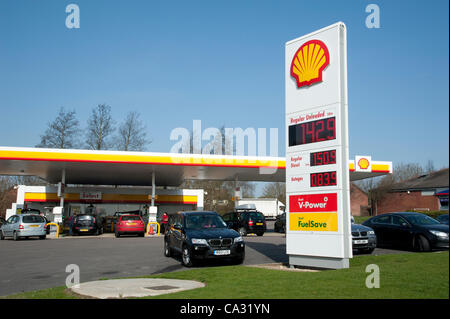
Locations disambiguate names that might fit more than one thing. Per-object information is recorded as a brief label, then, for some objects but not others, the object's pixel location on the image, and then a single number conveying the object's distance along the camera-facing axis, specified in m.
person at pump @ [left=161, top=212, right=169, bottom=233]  31.72
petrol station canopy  26.70
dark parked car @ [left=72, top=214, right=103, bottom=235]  29.05
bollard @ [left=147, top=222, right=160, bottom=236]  29.40
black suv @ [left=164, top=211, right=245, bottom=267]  11.73
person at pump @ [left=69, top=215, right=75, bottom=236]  29.64
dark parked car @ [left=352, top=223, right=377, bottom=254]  13.90
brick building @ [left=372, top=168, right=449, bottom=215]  46.66
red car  26.88
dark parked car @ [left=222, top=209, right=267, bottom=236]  26.56
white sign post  10.09
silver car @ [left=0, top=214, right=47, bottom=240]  24.47
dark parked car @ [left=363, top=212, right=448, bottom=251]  13.53
